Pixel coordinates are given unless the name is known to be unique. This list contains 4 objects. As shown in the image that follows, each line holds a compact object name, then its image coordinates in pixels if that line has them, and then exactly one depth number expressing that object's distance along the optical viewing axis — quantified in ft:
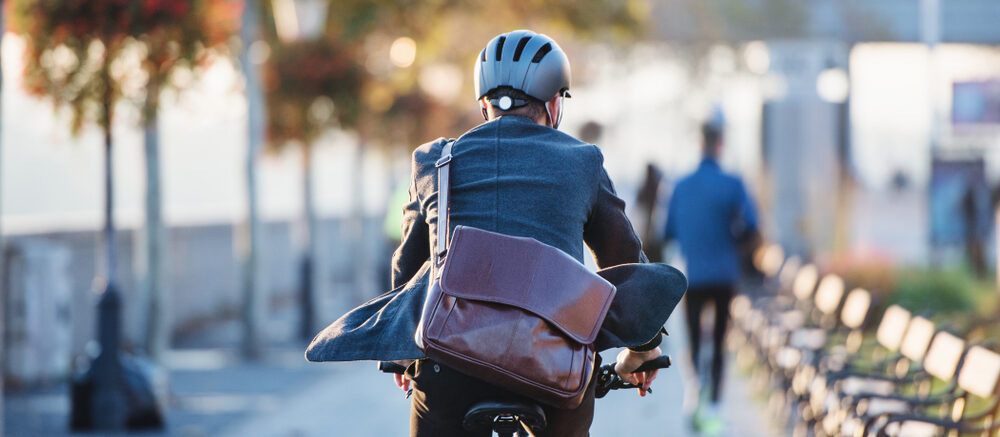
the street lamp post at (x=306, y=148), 96.07
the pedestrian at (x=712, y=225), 58.38
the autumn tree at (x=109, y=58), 62.33
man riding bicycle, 23.15
